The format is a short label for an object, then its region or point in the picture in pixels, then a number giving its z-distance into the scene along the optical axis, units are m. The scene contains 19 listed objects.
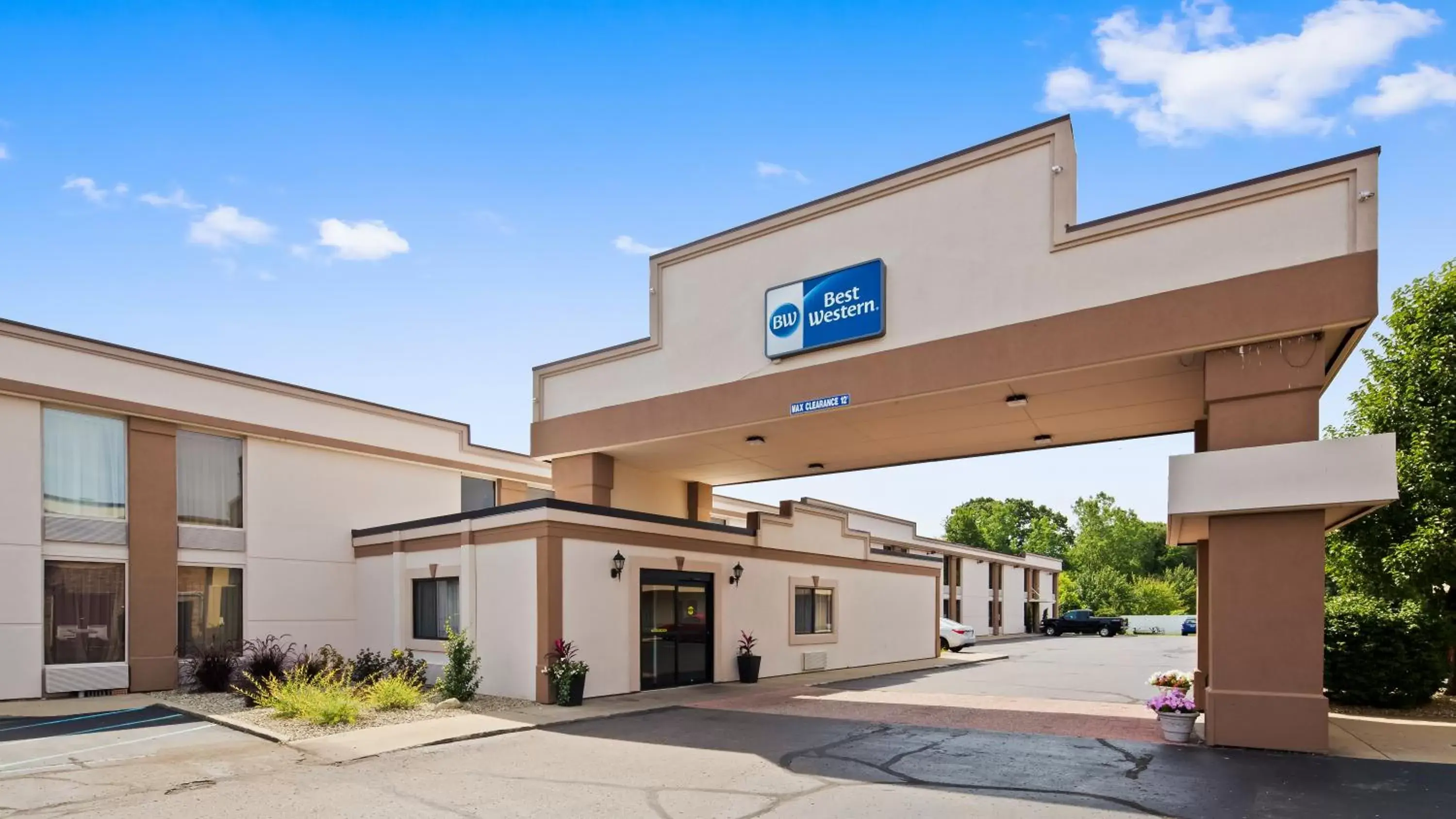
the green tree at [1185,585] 74.50
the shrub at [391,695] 14.59
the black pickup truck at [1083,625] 52.47
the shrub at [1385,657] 14.52
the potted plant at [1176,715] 11.74
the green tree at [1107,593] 68.12
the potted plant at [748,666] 20.20
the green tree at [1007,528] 94.62
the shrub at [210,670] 17.41
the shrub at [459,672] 15.48
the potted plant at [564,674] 15.50
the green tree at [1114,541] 85.12
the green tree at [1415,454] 14.85
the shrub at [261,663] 16.08
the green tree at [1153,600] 68.75
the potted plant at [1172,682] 12.65
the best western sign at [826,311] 15.59
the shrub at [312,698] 13.39
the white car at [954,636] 34.12
